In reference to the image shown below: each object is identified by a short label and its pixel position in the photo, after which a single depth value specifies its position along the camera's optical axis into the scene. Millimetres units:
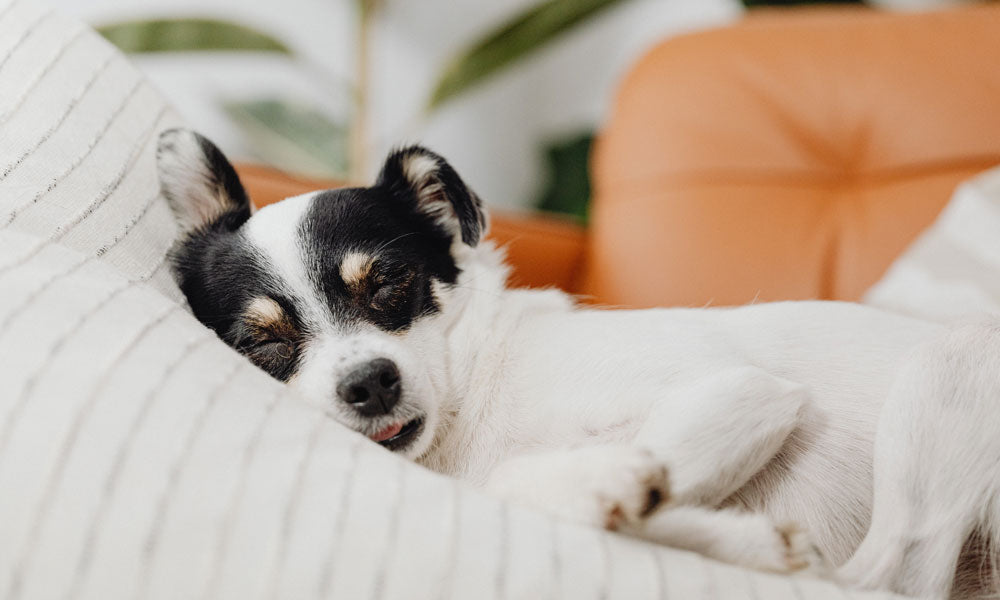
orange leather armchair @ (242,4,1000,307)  704
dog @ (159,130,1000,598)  480
